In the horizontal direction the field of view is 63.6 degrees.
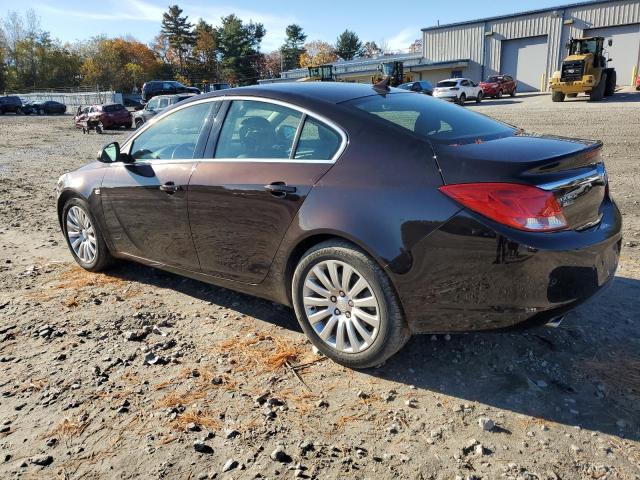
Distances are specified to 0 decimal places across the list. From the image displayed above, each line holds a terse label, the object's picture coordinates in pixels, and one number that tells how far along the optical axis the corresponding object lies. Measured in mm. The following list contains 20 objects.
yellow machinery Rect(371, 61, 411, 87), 42109
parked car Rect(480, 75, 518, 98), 37031
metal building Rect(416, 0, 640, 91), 41781
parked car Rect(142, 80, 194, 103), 36031
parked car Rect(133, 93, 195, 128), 23906
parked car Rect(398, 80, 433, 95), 31969
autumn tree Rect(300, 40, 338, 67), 99544
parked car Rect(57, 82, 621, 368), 2611
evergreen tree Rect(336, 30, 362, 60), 101688
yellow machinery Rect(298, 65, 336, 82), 45812
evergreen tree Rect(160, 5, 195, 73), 94062
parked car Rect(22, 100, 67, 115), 49094
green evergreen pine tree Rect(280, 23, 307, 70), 106312
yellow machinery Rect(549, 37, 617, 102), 26938
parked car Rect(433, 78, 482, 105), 33469
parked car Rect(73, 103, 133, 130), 26812
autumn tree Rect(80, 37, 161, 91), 80125
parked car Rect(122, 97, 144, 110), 52459
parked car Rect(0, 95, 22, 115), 49281
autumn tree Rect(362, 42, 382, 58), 119688
